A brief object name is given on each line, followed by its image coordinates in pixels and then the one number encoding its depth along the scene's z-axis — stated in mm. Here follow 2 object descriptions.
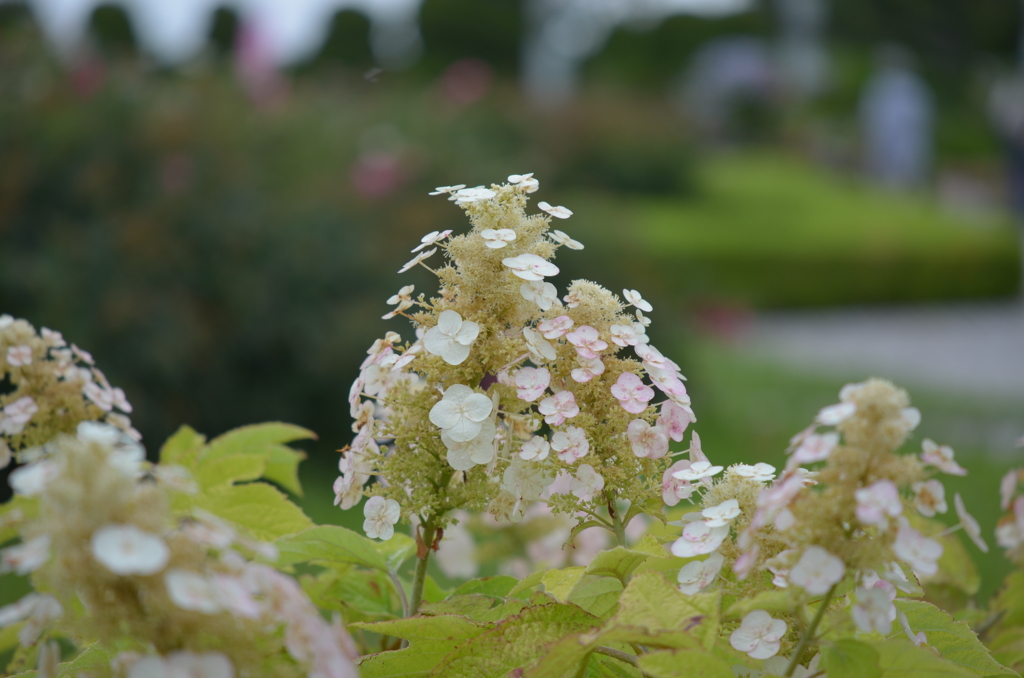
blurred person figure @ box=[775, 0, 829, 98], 26969
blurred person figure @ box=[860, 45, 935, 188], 17586
